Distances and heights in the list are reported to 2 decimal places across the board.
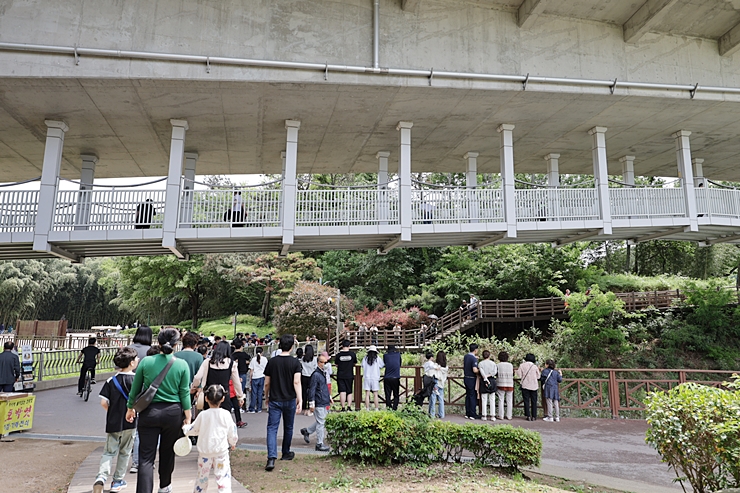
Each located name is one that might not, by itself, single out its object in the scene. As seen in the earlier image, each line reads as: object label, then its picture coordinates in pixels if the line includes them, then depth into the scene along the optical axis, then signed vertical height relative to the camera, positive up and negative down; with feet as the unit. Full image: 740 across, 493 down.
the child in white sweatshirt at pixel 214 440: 16.66 -3.64
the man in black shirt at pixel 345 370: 35.96 -2.81
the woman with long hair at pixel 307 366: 33.40 -2.44
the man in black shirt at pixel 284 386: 23.61 -2.60
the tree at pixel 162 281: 126.52 +11.71
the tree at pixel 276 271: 113.39 +13.08
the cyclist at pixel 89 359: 45.73 -2.96
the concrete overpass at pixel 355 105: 40.78 +20.09
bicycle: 46.71 -5.52
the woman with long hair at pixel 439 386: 38.65 -4.11
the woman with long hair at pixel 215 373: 24.68 -2.21
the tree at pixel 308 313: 100.63 +3.09
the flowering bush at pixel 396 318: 97.86 +2.39
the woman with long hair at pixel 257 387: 40.47 -4.60
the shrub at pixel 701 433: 16.94 -3.33
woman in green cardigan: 16.92 -2.89
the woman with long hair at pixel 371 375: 38.96 -3.37
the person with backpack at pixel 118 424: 18.67 -3.53
